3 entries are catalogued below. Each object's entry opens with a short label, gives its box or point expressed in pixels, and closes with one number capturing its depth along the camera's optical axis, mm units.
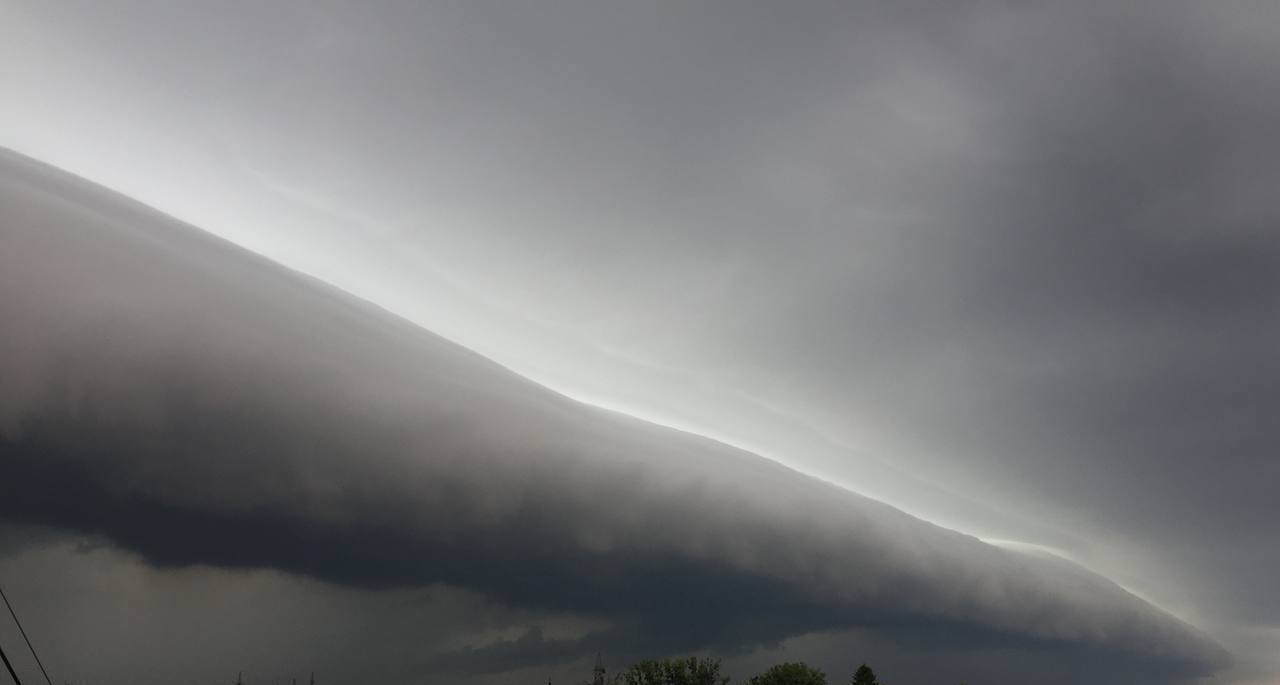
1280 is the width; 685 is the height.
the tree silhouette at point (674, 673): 157250
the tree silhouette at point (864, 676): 147125
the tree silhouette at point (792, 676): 151500
